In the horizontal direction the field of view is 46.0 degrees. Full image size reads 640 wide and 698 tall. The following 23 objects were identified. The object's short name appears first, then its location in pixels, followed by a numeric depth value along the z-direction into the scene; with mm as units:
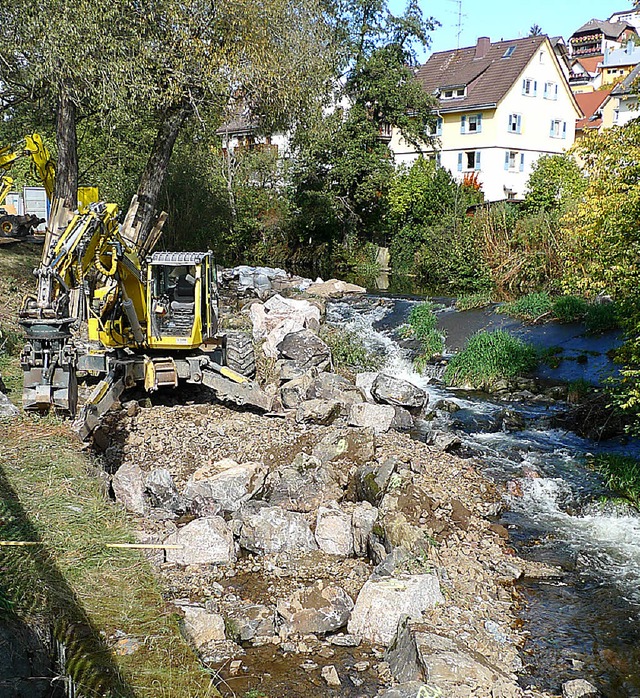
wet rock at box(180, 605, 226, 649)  6773
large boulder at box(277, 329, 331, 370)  15617
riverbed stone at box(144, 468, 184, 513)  9430
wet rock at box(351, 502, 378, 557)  8641
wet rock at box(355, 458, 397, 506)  9680
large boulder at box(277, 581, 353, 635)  7180
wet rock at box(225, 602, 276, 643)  7027
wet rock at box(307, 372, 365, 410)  13671
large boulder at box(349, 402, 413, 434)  12745
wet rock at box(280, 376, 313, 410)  13438
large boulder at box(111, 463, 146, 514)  9102
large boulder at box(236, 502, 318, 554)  8570
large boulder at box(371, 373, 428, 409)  14367
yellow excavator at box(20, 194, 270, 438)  8656
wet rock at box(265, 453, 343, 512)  9742
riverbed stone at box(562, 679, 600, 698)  6371
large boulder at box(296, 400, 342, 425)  12750
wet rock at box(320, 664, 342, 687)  6457
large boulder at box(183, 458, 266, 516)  9555
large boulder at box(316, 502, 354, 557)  8641
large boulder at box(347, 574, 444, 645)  7121
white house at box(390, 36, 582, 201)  40375
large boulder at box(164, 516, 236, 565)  8141
